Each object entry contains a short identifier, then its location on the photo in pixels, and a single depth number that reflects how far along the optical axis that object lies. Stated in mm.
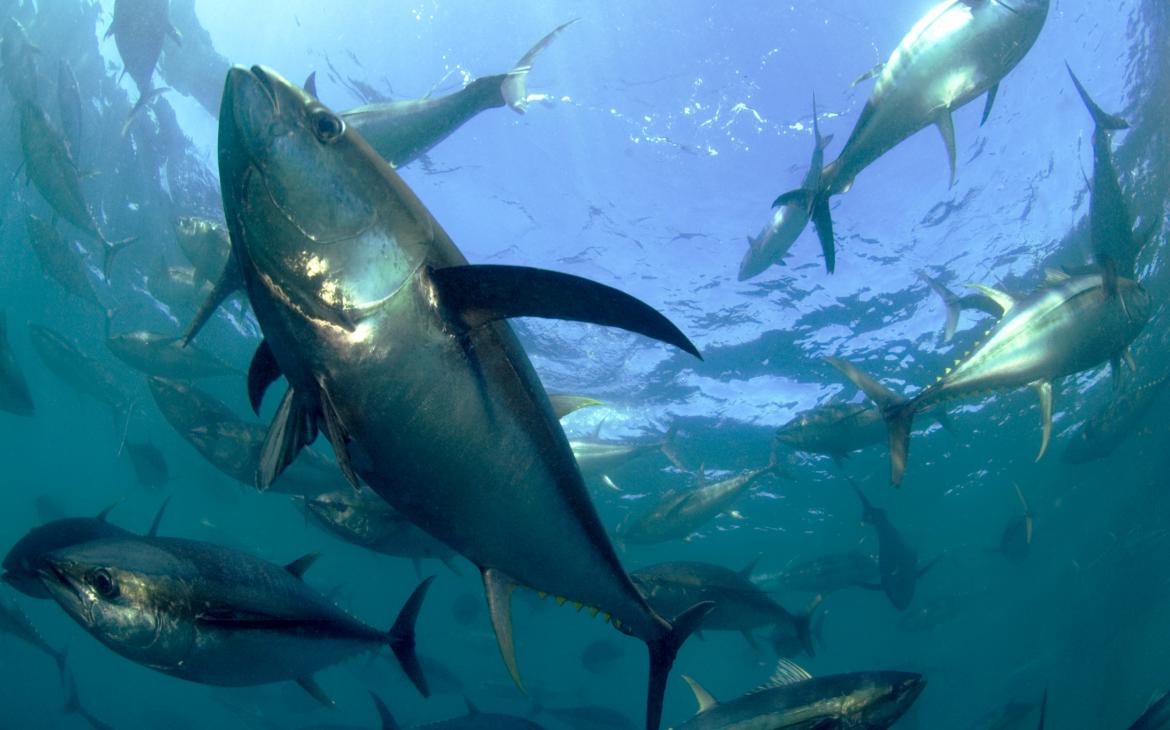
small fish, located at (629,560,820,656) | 5387
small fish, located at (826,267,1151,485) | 3955
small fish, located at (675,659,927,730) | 3811
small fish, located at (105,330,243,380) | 7859
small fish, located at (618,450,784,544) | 9719
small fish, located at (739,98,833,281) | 6777
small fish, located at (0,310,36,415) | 6500
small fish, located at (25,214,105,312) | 7262
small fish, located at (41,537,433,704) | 2604
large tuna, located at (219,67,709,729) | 1412
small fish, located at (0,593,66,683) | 8078
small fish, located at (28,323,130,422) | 9766
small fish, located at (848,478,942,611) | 10758
